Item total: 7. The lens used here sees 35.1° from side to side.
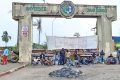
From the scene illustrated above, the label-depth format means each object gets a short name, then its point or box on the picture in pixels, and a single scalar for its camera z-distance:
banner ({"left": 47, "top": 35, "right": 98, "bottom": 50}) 16.76
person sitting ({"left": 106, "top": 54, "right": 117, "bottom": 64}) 15.73
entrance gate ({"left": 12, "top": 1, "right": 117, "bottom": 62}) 16.11
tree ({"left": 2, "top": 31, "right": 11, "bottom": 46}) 63.28
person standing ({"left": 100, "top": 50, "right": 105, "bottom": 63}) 15.94
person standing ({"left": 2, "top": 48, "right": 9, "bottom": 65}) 15.19
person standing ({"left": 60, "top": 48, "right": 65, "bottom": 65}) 15.83
